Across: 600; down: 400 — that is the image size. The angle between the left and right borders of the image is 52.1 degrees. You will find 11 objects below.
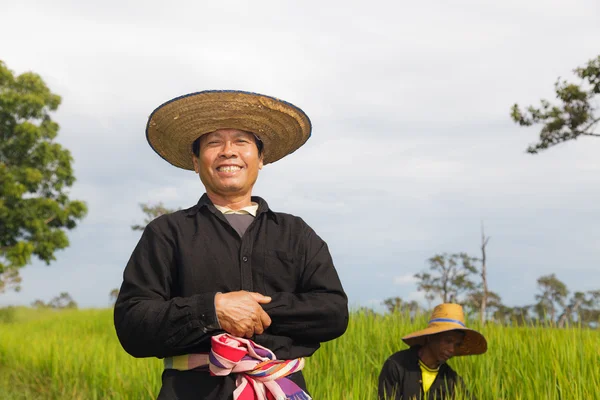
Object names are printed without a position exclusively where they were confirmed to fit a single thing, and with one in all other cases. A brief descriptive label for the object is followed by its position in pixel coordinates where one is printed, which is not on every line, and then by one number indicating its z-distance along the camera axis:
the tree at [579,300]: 31.10
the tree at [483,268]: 16.67
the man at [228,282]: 2.45
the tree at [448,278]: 26.64
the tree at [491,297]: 25.91
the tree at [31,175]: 21.86
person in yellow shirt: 4.77
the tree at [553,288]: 30.34
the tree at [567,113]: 16.42
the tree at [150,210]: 26.39
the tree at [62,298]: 38.50
